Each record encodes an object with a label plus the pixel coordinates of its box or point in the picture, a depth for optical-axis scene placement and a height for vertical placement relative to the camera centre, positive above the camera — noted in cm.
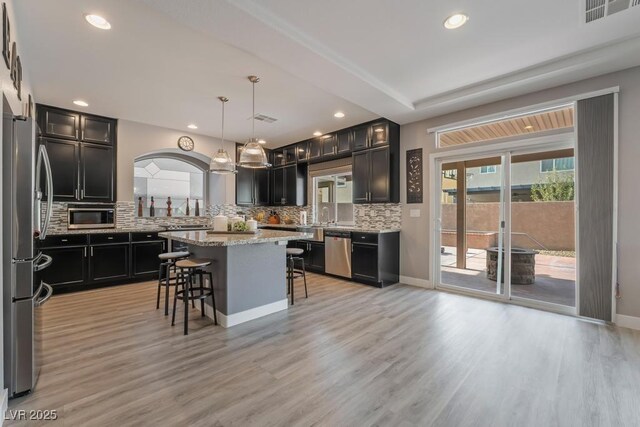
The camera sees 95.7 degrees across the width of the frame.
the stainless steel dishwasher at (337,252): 502 -72
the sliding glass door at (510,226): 355 -17
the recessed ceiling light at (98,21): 238 +159
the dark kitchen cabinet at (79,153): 439 +92
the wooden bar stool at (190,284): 285 -77
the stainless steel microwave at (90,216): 456 -9
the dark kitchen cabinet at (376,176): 484 +64
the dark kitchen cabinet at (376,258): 461 -75
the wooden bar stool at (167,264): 337 -64
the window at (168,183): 571 +58
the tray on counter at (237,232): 366 -26
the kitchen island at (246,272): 304 -69
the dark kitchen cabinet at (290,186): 654 +61
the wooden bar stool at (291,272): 379 -80
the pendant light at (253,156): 371 +71
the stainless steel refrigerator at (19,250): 174 -25
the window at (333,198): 609 +30
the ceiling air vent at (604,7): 220 +161
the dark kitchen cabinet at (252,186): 657 +60
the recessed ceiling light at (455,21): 235 +160
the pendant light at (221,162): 409 +70
